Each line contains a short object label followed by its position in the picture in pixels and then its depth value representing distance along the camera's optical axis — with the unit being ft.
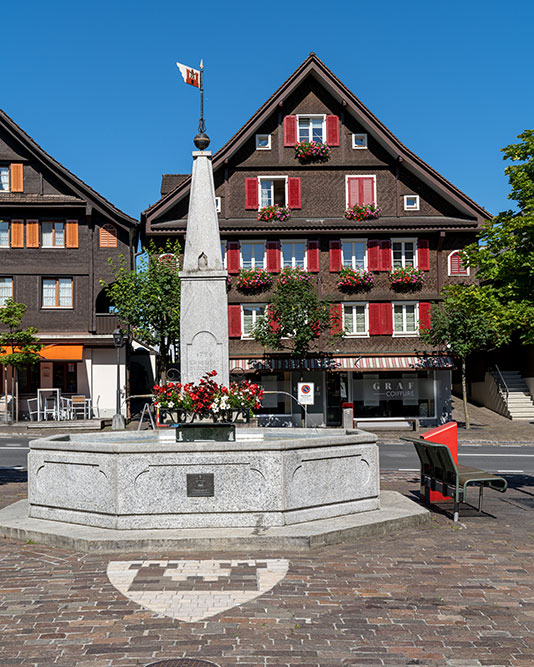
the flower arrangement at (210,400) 36.37
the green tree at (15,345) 99.19
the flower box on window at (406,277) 110.83
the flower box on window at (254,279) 109.09
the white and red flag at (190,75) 53.31
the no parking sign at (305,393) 84.23
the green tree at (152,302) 100.99
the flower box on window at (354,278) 110.83
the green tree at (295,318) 98.99
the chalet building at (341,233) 109.70
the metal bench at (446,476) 34.30
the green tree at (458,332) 98.53
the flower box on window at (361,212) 111.69
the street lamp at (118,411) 95.40
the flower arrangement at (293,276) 102.17
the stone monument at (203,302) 47.01
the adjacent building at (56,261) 112.57
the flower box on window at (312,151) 112.06
